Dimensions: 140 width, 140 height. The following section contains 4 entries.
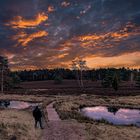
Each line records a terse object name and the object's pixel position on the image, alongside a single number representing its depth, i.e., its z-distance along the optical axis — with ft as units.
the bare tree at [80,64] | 205.39
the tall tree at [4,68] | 163.13
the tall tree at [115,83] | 137.92
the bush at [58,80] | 245.02
